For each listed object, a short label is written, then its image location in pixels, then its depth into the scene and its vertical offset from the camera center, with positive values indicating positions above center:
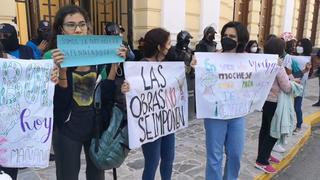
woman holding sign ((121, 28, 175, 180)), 2.92 -0.97
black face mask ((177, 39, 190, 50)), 6.14 -0.12
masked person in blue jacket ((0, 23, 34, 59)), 3.16 -0.07
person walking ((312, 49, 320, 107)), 8.44 -1.67
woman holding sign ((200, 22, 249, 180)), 3.02 -0.90
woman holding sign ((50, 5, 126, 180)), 2.36 -0.50
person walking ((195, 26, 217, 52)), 5.93 -0.06
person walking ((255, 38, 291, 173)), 3.77 -0.86
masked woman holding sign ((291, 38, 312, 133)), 5.90 -0.63
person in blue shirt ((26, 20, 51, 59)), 4.33 -0.03
